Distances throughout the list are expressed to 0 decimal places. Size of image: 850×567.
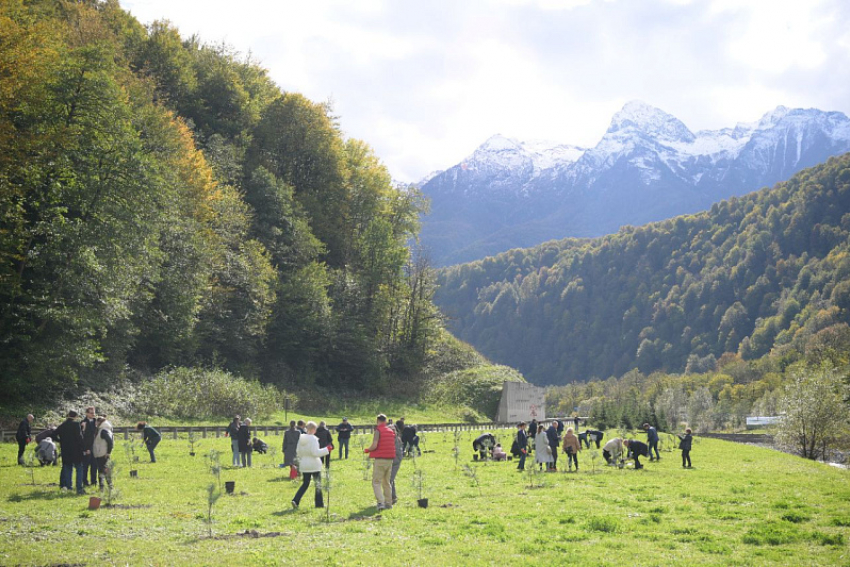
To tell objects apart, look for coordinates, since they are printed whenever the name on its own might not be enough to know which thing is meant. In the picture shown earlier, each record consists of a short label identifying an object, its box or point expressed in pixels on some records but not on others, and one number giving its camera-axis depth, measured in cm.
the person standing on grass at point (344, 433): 2869
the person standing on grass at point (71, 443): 1709
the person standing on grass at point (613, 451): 2628
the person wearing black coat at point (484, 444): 2895
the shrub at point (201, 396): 3916
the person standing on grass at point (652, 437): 3012
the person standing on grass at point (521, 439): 2632
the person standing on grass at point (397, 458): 1698
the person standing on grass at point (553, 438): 2566
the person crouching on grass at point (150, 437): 2458
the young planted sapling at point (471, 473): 2006
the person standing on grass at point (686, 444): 2738
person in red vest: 1553
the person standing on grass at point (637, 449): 2541
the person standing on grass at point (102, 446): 1783
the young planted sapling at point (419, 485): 1586
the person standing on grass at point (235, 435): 2420
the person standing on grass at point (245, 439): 2358
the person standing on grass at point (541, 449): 2397
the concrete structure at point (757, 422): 12069
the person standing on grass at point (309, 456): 1586
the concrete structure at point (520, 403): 6216
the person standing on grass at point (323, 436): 2244
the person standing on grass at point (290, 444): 2186
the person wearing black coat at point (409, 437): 2511
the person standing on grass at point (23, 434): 2245
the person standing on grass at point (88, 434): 1748
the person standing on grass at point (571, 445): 2503
